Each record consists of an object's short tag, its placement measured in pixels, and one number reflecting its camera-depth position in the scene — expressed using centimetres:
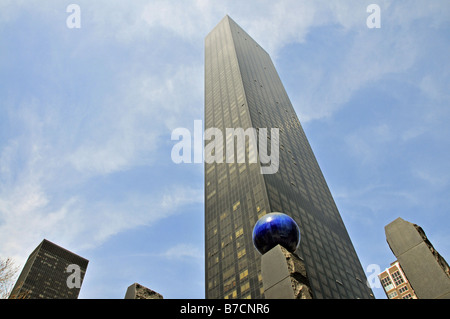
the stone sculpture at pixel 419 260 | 1256
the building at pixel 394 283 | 12892
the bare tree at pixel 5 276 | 2655
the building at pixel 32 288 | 19000
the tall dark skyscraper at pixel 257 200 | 7019
